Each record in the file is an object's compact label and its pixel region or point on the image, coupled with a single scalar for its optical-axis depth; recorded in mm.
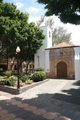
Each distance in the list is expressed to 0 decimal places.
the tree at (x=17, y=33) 11977
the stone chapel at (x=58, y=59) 14595
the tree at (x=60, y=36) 26398
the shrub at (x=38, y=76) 11242
